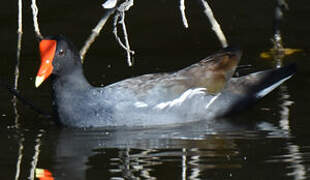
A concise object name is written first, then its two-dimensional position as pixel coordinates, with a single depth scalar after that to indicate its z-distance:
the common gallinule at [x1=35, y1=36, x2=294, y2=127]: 17.20
